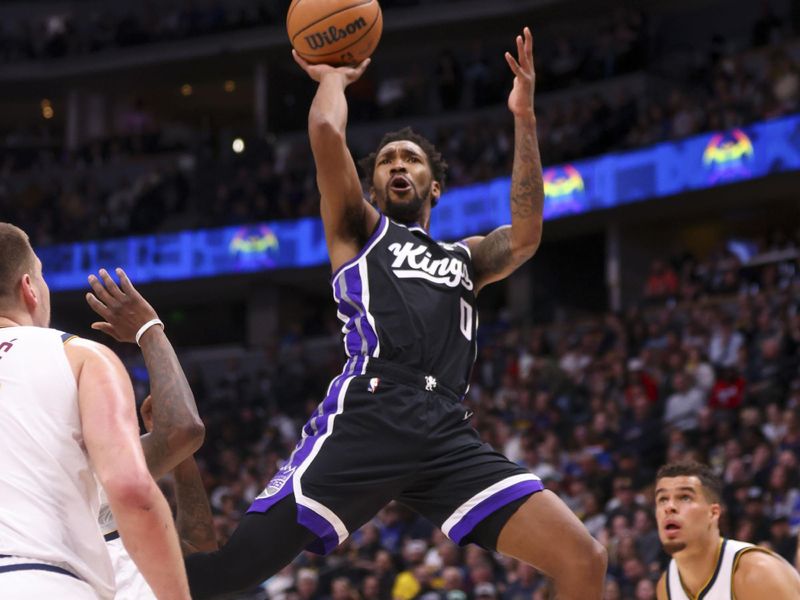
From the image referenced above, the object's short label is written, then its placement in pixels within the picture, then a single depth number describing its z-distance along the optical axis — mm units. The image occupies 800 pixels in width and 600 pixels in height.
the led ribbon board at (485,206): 18375
